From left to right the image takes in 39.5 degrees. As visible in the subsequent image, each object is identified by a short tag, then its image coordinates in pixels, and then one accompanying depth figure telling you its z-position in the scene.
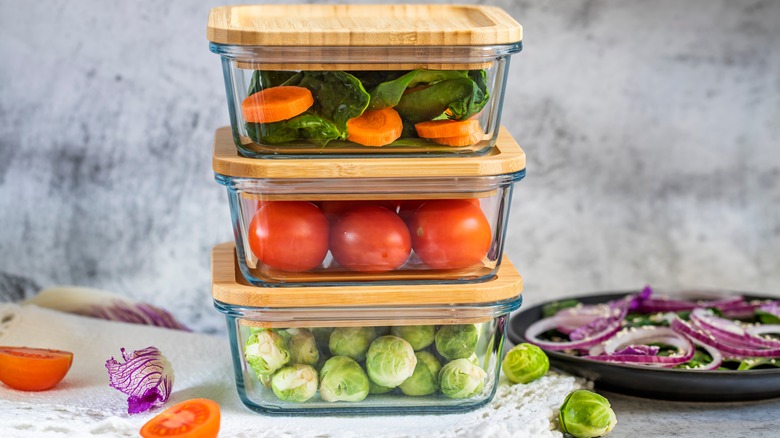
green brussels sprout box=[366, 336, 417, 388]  1.48
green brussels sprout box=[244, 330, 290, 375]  1.50
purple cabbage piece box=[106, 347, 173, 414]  1.54
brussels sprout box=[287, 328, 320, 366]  1.50
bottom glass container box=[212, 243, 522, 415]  1.48
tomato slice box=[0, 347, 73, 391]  1.62
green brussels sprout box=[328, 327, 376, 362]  1.50
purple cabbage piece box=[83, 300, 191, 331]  2.03
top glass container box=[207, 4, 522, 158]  1.38
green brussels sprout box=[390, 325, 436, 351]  1.52
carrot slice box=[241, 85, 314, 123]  1.39
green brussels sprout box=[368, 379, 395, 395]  1.53
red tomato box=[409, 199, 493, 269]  1.47
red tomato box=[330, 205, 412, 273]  1.46
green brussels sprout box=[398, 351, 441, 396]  1.52
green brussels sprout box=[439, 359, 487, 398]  1.52
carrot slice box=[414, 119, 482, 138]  1.43
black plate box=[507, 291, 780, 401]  1.61
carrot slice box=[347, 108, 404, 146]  1.42
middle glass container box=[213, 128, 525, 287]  1.43
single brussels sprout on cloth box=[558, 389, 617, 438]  1.49
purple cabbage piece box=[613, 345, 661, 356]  1.72
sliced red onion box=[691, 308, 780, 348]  1.75
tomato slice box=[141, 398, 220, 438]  1.40
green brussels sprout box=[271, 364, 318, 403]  1.50
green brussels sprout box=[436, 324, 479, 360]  1.52
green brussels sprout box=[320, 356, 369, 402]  1.50
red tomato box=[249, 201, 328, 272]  1.46
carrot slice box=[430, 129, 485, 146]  1.45
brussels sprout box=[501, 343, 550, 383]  1.68
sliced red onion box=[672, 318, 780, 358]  1.72
